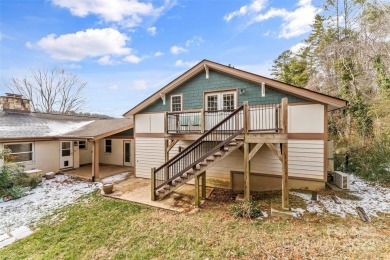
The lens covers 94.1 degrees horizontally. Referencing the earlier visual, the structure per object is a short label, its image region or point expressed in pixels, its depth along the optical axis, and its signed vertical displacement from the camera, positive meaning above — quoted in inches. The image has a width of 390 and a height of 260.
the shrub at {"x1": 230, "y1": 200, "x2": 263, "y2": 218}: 224.5 -103.0
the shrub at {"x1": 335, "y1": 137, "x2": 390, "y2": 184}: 354.9 -72.4
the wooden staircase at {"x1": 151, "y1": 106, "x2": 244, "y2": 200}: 260.2 -37.8
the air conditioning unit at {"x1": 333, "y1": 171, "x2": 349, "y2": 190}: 308.0 -89.2
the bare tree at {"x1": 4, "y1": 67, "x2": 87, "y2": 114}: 1026.1 +241.4
